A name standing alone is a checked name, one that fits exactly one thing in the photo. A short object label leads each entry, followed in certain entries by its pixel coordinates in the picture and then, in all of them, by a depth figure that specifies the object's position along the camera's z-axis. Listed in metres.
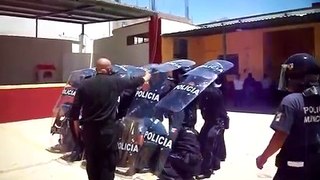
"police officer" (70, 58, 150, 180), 3.29
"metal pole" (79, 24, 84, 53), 16.86
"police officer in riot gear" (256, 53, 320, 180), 2.18
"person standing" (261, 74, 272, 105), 12.55
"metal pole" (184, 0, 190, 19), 17.56
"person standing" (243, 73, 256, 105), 12.41
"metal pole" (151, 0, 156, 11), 15.07
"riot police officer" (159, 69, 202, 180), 3.96
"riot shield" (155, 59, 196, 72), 4.53
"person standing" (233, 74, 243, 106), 12.32
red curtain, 13.26
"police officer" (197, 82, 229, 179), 4.25
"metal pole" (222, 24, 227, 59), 12.43
